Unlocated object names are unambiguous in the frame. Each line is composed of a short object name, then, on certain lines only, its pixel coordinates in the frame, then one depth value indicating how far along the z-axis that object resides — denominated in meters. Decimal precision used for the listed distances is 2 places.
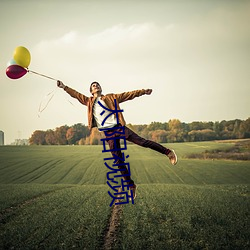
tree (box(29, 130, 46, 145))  57.53
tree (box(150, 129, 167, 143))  42.82
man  6.08
